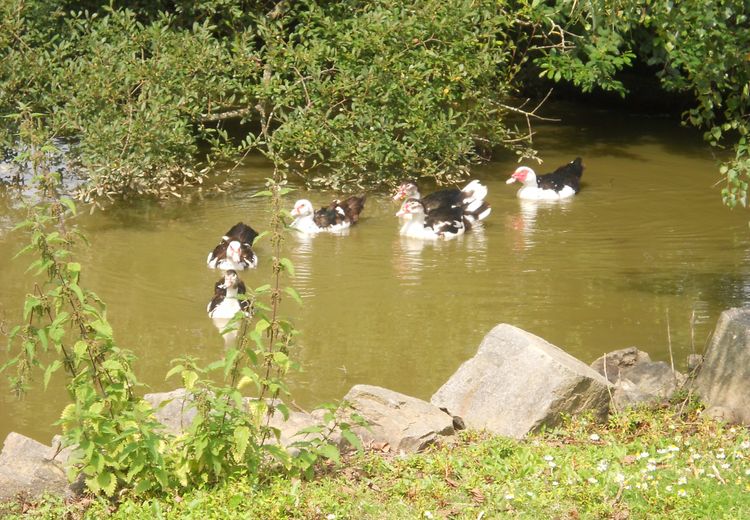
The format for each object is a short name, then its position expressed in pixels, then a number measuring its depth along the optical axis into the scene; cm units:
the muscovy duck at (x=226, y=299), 2005
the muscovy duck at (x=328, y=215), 2539
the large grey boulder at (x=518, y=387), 1355
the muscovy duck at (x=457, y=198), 2631
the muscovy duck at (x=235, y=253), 2237
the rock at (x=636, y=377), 1441
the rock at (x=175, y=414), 1328
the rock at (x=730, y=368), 1384
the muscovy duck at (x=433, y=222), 2539
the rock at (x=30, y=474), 1198
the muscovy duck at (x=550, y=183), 2841
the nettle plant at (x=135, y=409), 1109
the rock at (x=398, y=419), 1316
